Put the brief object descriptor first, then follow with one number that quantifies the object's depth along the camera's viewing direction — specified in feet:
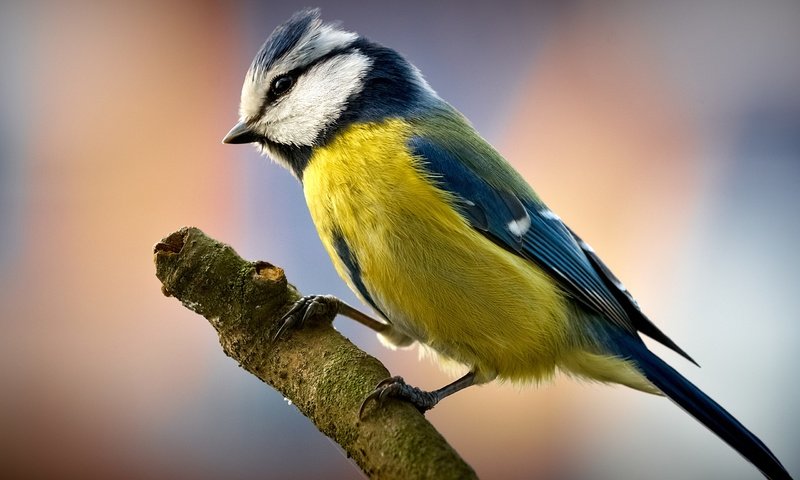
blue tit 5.43
